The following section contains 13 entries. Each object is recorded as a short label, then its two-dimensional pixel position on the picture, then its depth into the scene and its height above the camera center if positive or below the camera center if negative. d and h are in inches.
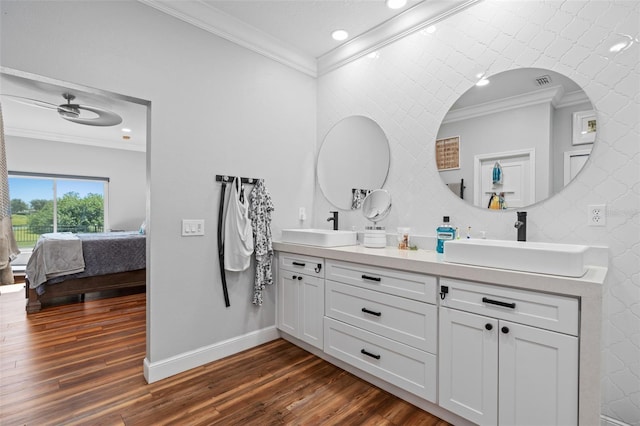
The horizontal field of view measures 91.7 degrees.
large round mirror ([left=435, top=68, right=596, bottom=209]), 71.3 +17.8
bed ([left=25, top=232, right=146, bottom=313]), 149.7 -30.3
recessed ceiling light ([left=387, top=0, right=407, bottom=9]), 91.0 +60.5
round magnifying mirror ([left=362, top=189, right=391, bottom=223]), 105.8 +0.9
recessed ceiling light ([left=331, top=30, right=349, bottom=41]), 106.9 +60.4
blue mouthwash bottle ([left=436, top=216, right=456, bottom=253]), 84.0 -7.1
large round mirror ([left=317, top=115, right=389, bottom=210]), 108.5 +18.1
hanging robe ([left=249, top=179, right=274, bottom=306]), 107.0 -9.6
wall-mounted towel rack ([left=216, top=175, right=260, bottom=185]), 100.9 +9.6
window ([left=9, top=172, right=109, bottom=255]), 238.9 +2.8
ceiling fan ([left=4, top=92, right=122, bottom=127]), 151.3 +52.6
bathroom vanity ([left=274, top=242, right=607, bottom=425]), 53.2 -27.0
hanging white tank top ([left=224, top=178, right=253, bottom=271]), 101.7 -9.2
